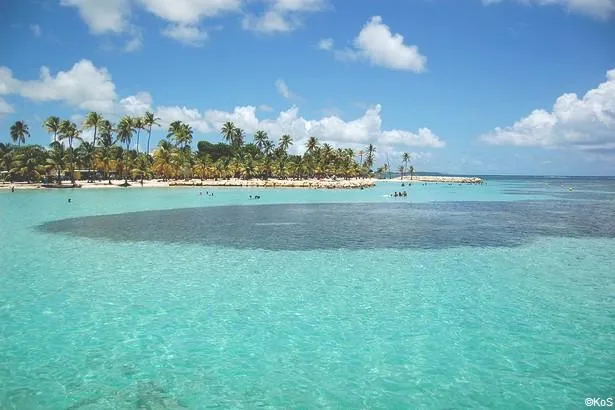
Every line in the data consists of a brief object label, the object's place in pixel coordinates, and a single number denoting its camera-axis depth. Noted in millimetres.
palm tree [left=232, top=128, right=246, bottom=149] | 153875
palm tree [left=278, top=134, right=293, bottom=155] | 160625
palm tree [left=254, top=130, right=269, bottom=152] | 163500
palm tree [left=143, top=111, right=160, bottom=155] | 115250
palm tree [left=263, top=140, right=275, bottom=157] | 163862
